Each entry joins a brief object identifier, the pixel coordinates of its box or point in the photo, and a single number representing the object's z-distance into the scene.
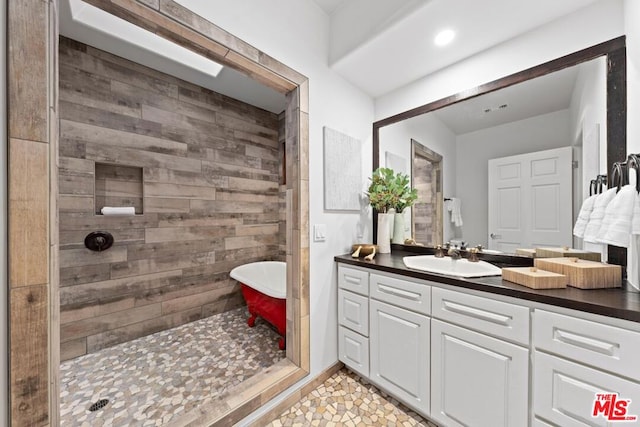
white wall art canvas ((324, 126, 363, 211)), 1.91
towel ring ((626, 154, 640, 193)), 1.01
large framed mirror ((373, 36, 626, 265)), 1.28
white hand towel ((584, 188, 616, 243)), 1.11
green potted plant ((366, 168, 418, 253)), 2.11
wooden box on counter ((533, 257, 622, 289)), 1.10
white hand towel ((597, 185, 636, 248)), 0.98
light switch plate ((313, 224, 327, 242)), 1.82
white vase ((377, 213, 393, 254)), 2.14
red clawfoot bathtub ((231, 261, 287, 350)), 2.21
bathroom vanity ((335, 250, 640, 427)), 0.93
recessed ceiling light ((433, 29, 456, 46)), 1.58
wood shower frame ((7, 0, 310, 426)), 0.80
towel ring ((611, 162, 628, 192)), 1.10
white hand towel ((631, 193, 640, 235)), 0.95
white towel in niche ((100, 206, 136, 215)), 2.11
